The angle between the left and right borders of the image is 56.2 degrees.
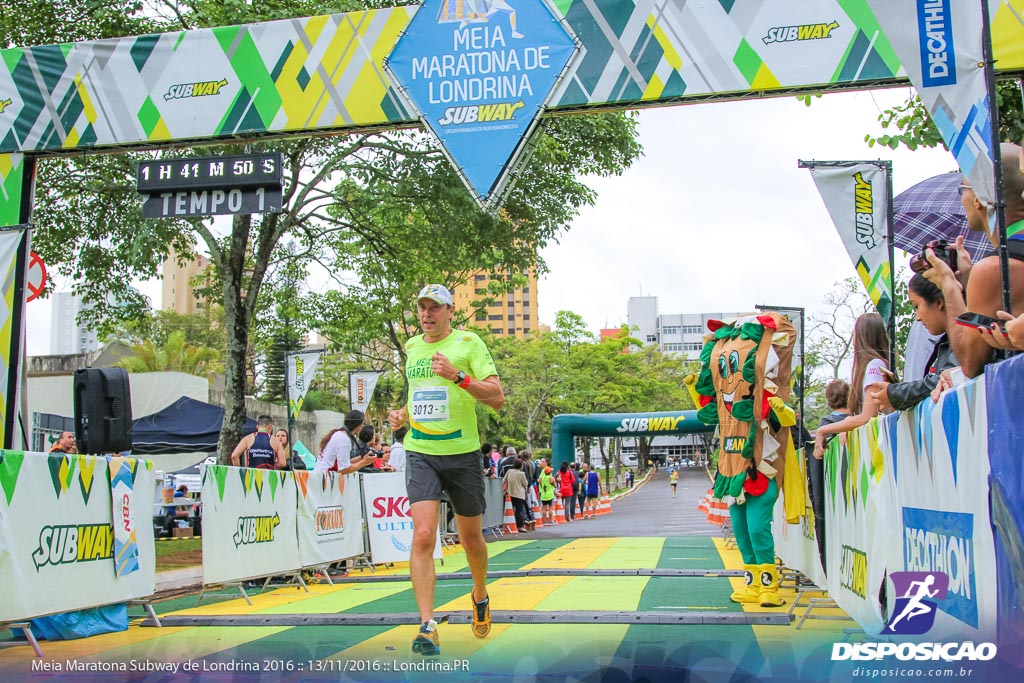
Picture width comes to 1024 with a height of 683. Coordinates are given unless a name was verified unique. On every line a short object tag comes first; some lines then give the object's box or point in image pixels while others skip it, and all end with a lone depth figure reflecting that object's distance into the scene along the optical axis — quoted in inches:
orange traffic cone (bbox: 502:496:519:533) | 888.3
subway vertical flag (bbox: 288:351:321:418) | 741.3
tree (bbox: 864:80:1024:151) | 398.3
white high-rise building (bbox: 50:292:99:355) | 5275.6
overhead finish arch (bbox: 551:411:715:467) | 1375.5
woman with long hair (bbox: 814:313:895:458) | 253.1
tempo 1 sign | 336.2
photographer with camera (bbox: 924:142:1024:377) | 143.8
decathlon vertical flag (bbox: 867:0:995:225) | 215.6
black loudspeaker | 297.6
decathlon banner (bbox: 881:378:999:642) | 129.5
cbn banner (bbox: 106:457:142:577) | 272.7
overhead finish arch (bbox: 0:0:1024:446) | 295.3
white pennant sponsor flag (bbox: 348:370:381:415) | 928.3
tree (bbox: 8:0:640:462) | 566.6
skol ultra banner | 472.1
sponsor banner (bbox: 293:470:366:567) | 389.7
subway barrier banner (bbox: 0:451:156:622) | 226.7
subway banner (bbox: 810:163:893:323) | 338.6
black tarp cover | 887.1
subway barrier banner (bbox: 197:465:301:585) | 312.1
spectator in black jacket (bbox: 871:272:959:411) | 170.9
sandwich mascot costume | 268.2
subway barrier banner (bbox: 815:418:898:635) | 195.6
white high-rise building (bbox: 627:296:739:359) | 5703.7
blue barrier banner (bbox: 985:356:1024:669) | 115.2
